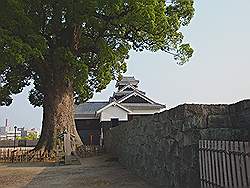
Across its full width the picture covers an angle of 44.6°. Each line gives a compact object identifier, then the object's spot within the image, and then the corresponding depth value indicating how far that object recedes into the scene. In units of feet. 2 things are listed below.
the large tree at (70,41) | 43.01
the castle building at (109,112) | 92.43
